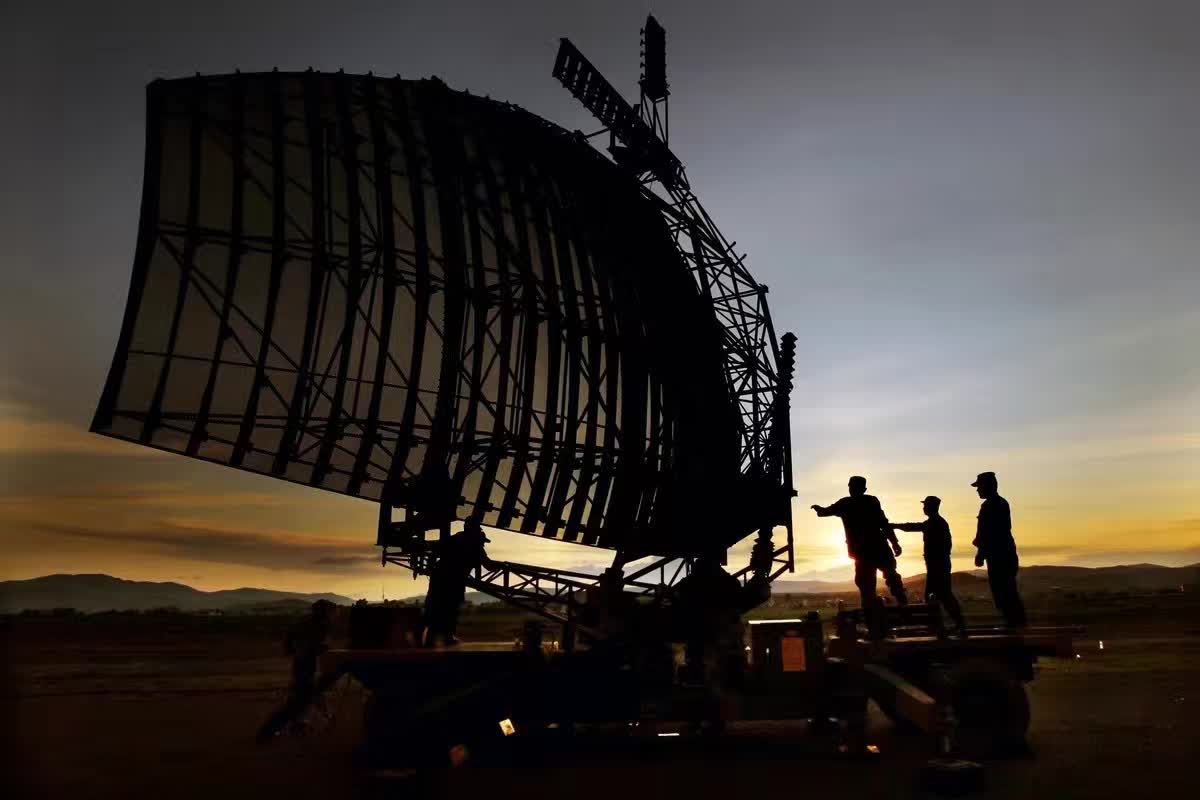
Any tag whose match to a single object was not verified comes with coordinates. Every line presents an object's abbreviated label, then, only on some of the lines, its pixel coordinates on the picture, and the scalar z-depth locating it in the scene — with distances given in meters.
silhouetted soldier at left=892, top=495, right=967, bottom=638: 12.62
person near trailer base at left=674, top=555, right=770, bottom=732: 11.70
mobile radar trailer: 11.81
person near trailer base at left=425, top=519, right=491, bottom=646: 12.58
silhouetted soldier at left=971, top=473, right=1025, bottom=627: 12.32
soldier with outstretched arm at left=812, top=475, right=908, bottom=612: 12.33
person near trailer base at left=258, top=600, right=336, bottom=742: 11.63
